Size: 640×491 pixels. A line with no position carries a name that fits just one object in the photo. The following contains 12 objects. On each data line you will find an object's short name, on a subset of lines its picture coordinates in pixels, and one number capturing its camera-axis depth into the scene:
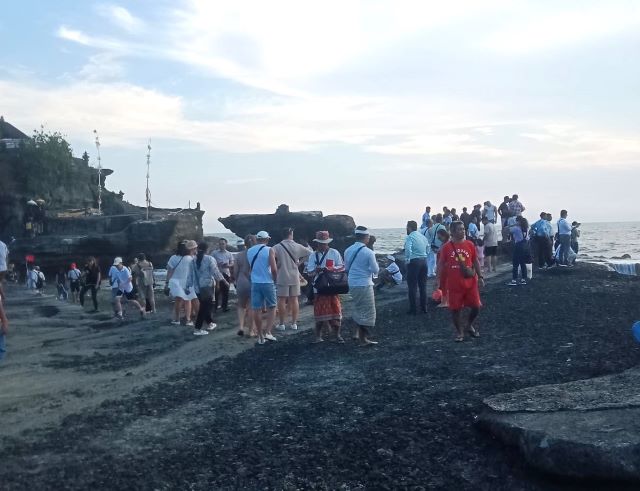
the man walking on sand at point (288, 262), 12.04
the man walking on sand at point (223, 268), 15.73
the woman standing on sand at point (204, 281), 12.52
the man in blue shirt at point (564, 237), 20.83
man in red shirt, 9.50
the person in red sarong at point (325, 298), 10.70
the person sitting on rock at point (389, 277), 16.45
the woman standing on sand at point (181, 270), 13.38
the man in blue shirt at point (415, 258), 12.66
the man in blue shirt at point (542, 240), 20.34
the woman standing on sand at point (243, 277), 11.99
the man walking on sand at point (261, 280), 10.95
